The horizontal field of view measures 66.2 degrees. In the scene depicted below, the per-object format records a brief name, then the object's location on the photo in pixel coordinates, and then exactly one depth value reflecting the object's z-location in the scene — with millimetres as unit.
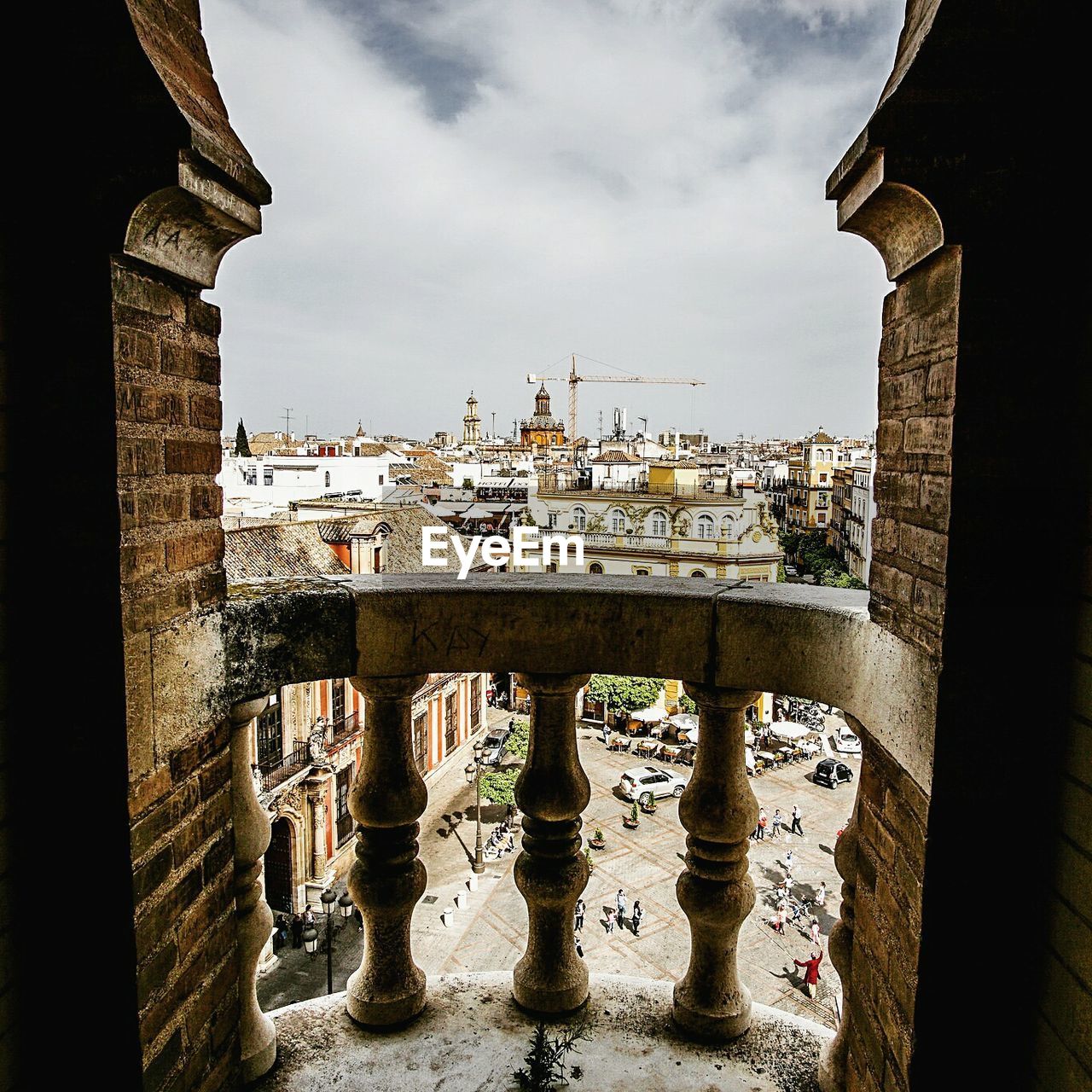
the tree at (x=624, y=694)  27703
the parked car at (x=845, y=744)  26500
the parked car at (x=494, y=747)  25266
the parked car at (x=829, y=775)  25406
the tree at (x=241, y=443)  66100
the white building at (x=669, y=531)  31266
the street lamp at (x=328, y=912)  9391
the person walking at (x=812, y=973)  14805
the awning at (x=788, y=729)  24656
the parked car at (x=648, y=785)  22875
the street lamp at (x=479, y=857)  19219
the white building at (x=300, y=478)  44906
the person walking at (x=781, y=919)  17422
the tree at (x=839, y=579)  34438
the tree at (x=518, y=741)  22250
